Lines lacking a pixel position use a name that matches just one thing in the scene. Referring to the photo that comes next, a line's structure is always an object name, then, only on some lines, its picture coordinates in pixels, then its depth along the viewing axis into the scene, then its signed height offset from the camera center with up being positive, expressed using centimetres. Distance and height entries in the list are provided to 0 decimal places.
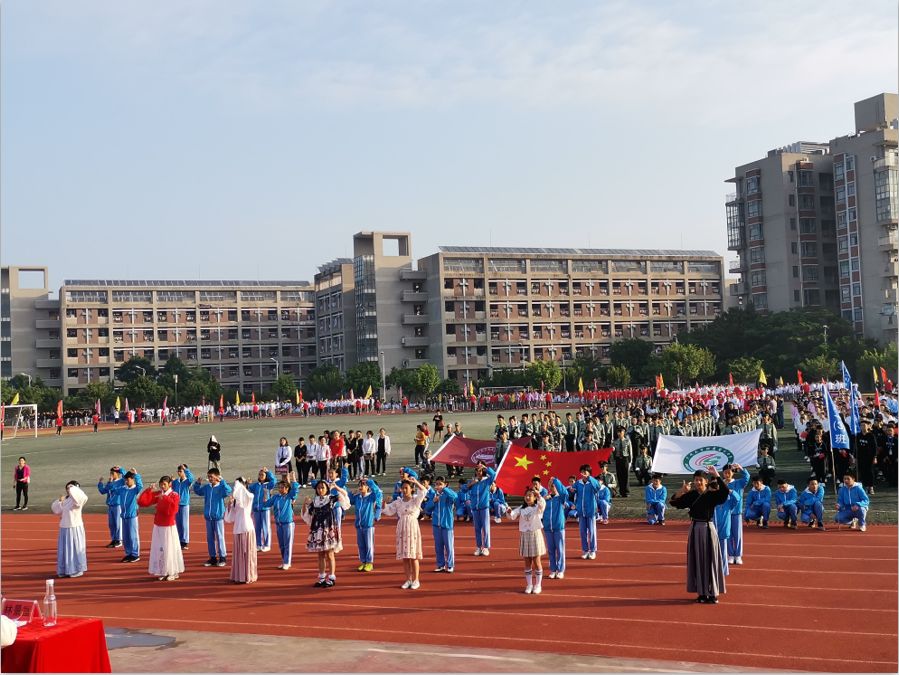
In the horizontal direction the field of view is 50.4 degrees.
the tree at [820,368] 6762 +48
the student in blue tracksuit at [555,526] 1361 -203
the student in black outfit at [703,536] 1170 -194
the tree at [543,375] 7750 +76
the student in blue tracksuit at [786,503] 1703 -229
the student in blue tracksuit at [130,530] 1620 -221
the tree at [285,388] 8700 +59
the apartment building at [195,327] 10150 +781
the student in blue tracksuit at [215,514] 1530 -187
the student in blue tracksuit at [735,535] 1414 -235
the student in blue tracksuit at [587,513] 1515 -207
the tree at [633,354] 8531 +245
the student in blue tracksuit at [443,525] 1427 -205
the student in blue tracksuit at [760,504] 1716 -229
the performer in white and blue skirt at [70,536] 1505 -212
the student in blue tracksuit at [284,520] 1509 -199
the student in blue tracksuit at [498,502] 1803 -221
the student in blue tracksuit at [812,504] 1688 -230
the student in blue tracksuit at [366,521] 1456 -197
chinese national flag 1897 -160
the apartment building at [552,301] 9381 +835
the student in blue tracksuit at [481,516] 1574 -213
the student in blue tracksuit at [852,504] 1647 -227
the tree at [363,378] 8338 +115
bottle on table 779 -169
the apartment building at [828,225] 7744 +1303
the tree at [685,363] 7350 +126
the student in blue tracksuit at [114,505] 1725 -192
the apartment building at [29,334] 10162 +751
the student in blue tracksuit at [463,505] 1750 -229
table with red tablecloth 735 -195
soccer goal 5906 -110
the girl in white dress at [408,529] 1316 -192
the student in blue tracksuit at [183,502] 1709 -189
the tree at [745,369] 6988 +60
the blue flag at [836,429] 1847 -108
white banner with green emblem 2019 -156
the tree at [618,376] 7750 +47
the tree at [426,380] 7719 +72
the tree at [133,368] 9662 +320
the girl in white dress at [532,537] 1269 -201
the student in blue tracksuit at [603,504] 1791 -234
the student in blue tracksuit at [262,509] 1590 -193
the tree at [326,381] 8794 +107
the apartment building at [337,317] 10100 +824
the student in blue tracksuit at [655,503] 1783 -228
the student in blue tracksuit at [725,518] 1357 -200
